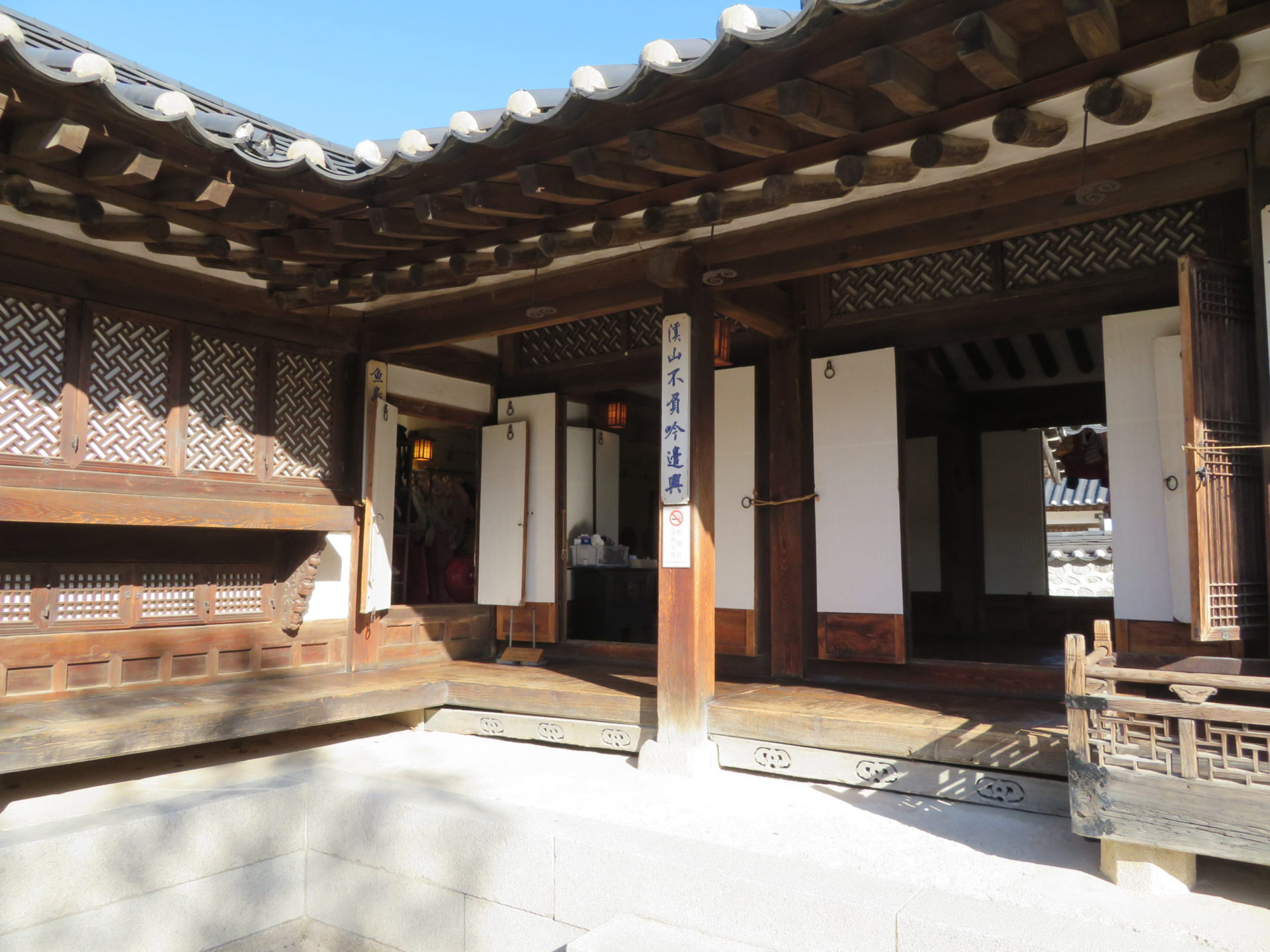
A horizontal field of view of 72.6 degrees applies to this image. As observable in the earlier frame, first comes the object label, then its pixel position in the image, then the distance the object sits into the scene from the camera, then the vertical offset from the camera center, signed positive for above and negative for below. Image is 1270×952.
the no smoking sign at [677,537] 5.04 +0.06
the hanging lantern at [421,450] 9.84 +1.12
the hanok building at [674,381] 3.54 +1.13
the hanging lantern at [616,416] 8.49 +1.30
